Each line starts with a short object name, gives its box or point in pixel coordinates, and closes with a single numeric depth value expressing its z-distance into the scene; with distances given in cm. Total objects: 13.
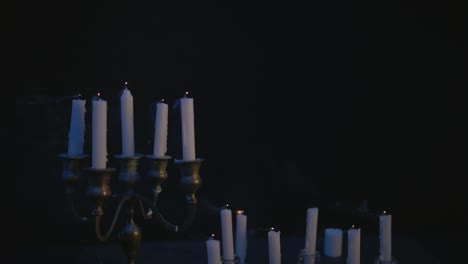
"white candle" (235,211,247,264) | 238
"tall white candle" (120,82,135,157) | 223
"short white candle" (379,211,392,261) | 235
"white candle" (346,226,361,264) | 233
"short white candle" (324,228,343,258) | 248
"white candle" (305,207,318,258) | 236
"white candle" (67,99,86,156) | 224
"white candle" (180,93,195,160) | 226
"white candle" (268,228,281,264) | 233
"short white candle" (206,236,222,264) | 229
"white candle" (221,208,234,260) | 232
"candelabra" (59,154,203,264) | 219
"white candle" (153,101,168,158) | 225
